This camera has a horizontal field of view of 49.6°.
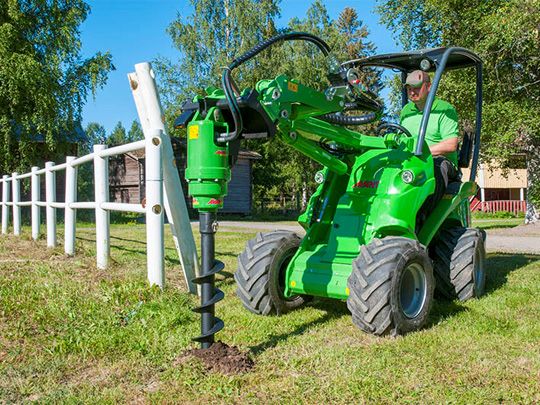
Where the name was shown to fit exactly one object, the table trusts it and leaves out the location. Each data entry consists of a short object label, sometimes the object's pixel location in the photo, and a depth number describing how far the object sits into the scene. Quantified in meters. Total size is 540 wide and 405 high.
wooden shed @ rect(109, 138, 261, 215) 31.91
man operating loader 5.85
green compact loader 3.73
